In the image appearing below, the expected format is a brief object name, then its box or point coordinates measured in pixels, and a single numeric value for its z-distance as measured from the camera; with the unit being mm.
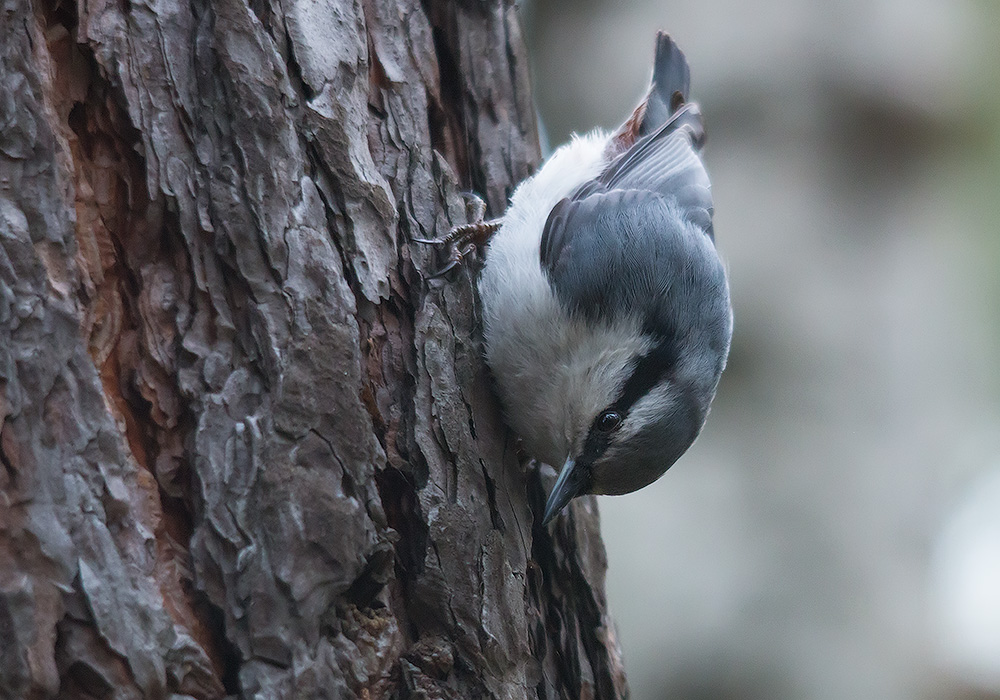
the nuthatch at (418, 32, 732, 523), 4055
